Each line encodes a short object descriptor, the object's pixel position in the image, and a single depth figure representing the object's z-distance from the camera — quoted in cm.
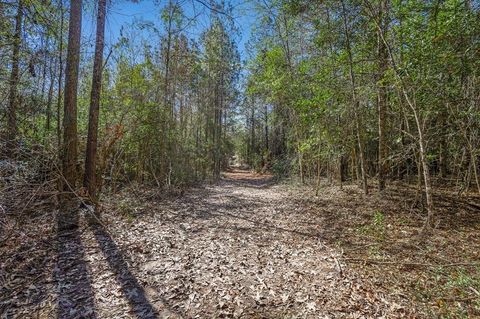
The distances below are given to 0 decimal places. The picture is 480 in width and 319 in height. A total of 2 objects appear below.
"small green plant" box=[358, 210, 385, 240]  464
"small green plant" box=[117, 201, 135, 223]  544
